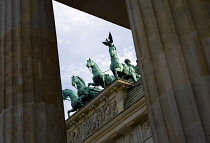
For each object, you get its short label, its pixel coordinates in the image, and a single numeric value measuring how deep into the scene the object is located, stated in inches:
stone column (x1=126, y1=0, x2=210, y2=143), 434.3
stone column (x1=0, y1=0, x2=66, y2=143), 575.2
